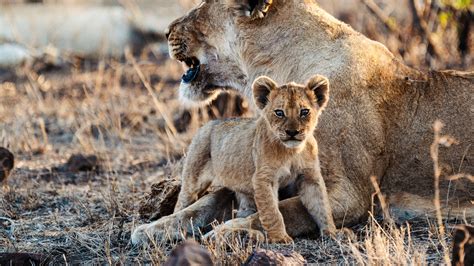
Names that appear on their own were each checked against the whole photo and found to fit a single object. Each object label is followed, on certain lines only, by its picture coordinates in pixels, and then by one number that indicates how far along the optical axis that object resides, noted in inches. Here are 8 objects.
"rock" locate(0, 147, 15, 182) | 600.7
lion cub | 419.5
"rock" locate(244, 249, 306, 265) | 368.5
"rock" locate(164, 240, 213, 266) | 334.6
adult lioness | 469.4
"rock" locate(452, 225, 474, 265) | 364.5
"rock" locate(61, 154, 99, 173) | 672.4
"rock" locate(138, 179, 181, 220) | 521.7
